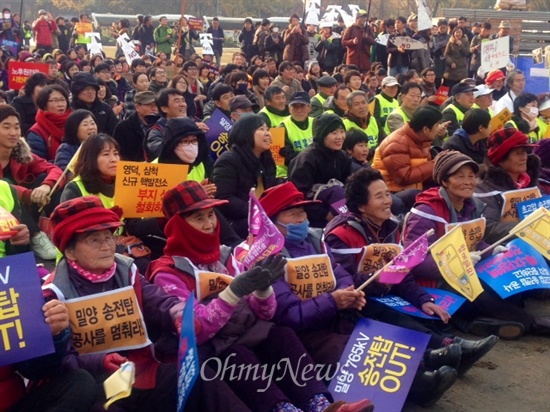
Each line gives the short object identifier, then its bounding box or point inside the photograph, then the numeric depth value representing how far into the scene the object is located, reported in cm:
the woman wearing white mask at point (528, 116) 934
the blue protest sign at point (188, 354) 337
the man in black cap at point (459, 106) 977
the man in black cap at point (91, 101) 897
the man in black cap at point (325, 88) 1180
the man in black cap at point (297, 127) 872
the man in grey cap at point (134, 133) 836
